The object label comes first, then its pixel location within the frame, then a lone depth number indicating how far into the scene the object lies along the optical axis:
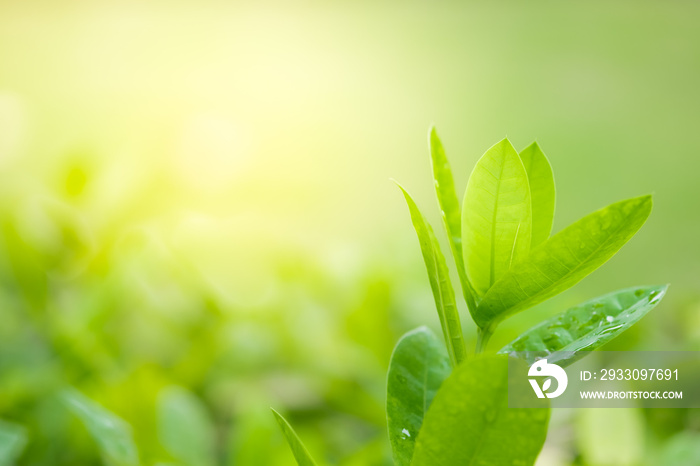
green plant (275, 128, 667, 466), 0.31
